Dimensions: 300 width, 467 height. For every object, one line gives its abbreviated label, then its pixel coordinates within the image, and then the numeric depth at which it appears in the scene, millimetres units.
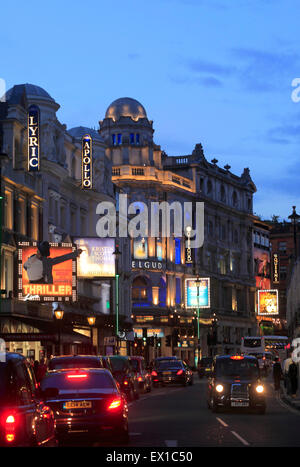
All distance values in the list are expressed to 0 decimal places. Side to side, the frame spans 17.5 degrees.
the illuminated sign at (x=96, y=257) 63250
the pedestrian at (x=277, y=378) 44938
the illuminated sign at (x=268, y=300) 139000
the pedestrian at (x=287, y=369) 43762
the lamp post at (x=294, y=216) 94562
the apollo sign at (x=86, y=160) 65500
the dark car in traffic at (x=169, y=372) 57250
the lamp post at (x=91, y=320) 60838
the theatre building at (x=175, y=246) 107188
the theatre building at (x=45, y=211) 53219
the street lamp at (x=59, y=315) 48500
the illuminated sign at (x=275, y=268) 146625
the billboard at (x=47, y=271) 53719
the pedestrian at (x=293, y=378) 42812
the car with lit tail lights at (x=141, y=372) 47000
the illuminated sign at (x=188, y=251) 114125
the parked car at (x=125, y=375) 39719
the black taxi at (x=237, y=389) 31297
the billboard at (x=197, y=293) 110250
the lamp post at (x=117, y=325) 72875
